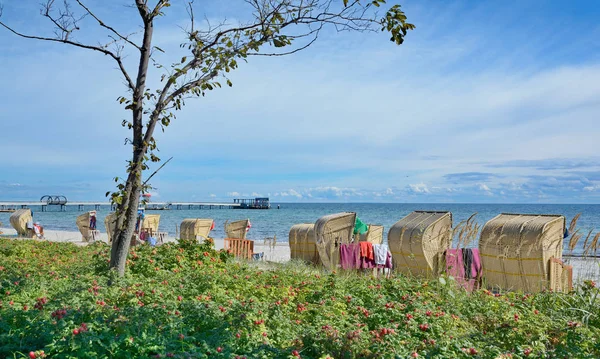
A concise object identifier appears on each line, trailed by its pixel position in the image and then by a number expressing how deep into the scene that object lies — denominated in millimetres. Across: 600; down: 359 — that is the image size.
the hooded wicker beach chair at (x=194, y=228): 14961
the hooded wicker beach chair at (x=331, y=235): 10266
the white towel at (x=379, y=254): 9492
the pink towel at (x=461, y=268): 6474
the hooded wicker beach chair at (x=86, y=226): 19047
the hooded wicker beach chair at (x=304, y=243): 11883
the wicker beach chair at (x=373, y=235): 12273
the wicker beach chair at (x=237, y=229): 14639
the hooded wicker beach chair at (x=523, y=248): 7094
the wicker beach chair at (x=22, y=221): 19906
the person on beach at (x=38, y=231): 19438
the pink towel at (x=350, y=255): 9273
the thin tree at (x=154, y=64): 5863
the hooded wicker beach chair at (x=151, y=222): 18516
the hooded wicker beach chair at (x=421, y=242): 8297
